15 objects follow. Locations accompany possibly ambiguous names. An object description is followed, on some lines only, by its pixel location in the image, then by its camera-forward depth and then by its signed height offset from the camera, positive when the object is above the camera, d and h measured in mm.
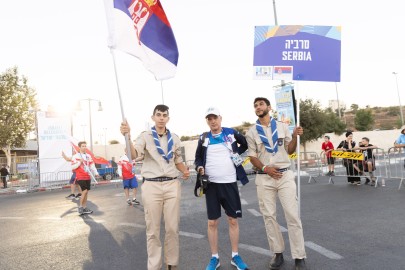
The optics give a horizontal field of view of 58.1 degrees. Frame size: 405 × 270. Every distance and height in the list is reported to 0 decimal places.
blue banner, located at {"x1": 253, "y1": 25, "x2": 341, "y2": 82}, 5707 +1492
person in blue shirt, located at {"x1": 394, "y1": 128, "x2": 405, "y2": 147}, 11721 -37
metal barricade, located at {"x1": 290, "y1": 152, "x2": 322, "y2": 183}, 16391 -1350
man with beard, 4373 -337
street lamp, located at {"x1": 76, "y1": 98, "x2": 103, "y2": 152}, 31950 +4601
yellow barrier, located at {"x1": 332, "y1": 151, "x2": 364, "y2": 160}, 12148 -421
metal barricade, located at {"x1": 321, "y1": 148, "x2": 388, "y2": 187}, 12094 -784
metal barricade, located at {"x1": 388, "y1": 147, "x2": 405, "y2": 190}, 11684 -1373
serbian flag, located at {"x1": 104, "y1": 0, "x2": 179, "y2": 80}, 4512 +1626
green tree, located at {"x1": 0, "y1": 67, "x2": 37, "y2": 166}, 34219 +5324
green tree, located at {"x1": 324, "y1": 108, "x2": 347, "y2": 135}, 38325 +1982
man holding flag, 4227 -363
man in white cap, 4512 -270
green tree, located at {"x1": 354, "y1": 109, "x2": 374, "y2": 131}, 59094 +3452
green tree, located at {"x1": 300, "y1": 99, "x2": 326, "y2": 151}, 31562 +2157
